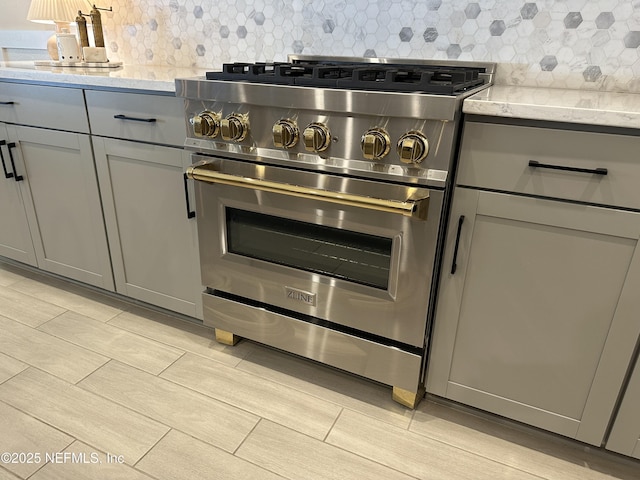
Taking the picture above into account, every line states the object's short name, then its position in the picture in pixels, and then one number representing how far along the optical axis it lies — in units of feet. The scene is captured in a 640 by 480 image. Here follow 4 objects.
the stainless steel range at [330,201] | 3.81
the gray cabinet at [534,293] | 3.58
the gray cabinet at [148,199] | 5.04
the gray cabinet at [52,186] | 5.63
